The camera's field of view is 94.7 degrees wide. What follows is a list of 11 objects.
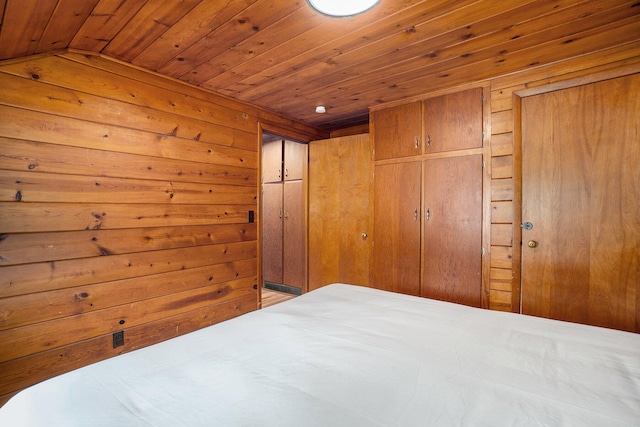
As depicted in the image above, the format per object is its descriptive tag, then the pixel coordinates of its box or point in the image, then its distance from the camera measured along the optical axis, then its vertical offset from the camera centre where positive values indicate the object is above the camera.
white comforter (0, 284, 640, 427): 0.67 -0.48
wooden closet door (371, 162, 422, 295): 2.78 -0.20
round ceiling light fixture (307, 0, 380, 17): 1.43 +1.00
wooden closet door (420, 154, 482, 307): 2.46 -0.20
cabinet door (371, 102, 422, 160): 2.78 +0.75
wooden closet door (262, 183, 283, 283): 4.18 -0.36
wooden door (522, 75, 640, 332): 1.92 +0.02
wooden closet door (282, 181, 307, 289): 3.91 -0.40
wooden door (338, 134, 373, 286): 3.28 -0.01
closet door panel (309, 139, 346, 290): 3.51 -0.06
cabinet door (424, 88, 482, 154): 2.48 +0.75
